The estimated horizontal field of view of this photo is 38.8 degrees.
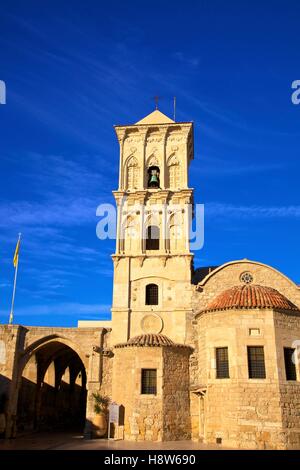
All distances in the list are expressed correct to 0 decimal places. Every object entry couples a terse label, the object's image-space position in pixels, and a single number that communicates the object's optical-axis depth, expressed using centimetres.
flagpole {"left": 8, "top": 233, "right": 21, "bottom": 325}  2956
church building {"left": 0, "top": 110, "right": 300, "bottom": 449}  1883
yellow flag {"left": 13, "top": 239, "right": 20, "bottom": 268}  2987
